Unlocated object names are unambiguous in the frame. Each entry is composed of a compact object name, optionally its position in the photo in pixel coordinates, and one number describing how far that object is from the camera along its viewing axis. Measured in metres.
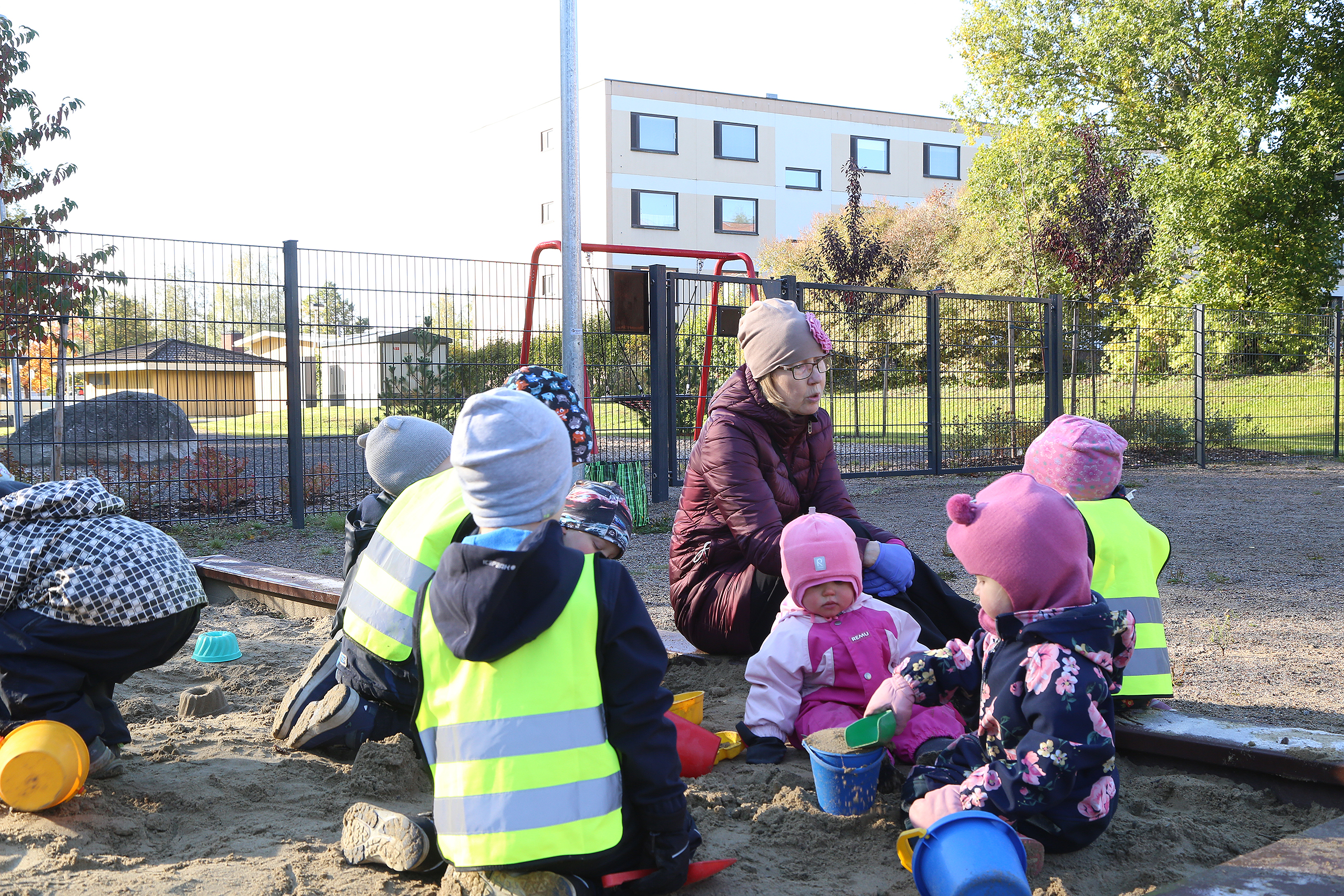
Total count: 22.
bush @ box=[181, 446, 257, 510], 9.15
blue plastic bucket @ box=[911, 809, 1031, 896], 1.87
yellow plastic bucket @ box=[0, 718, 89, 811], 2.50
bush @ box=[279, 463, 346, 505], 9.81
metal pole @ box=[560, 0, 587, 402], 7.52
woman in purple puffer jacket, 3.78
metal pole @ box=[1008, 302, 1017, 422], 13.06
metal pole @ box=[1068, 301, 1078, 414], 14.17
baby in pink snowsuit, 3.11
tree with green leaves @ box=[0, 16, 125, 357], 8.04
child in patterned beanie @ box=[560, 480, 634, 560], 3.22
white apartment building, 39.66
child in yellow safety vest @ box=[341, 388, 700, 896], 1.88
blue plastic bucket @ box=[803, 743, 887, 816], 2.52
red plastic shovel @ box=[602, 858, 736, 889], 2.14
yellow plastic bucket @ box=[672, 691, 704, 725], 3.11
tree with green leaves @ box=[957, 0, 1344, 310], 21.36
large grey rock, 8.52
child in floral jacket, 2.16
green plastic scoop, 2.51
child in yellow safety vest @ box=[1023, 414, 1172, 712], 3.07
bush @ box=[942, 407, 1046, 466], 13.34
